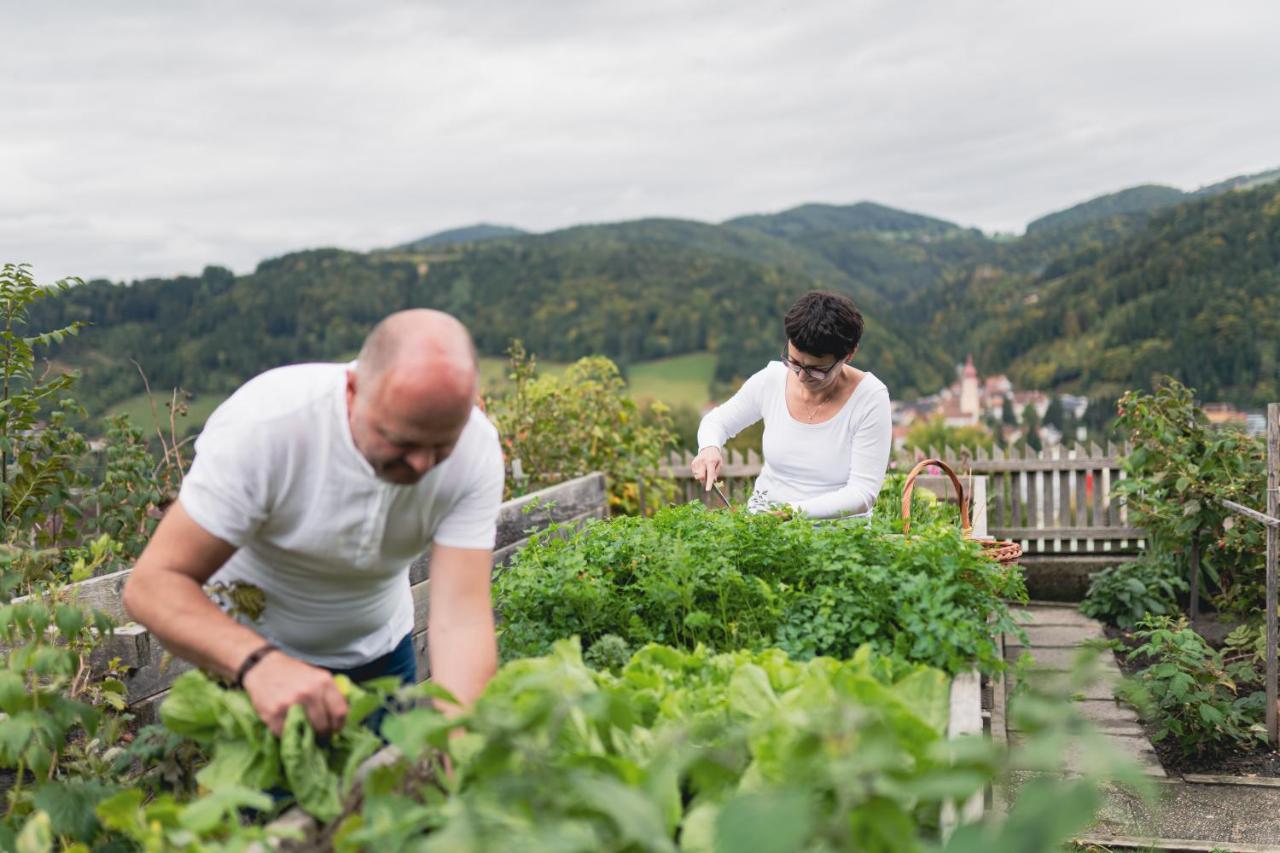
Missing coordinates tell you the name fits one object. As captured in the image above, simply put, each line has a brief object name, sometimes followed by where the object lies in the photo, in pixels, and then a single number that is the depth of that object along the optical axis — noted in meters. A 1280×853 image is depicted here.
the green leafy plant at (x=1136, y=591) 7.09
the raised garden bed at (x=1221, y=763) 4.41
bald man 1.53
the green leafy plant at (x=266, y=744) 1.45
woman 3.37
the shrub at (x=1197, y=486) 6.32
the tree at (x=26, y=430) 3.52
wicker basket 2.84
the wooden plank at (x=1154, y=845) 3.60
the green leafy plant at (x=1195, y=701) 4.58
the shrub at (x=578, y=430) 7.53
